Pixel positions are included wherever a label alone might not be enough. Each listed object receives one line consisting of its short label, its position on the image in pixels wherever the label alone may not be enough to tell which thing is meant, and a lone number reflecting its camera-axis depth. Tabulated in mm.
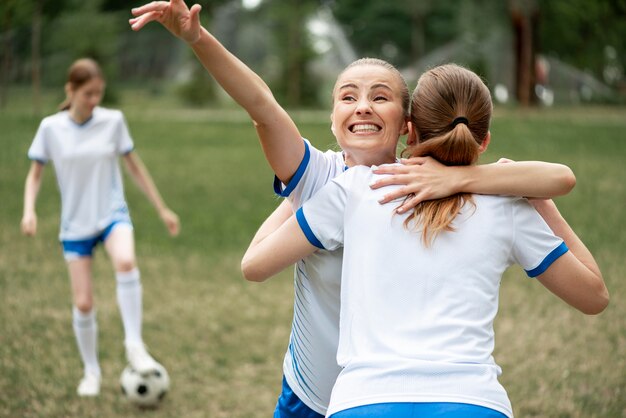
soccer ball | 5043
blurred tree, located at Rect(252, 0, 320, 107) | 33250
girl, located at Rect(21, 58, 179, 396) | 5438
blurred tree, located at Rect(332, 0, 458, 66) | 47312
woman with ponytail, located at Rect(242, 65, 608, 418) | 1906
